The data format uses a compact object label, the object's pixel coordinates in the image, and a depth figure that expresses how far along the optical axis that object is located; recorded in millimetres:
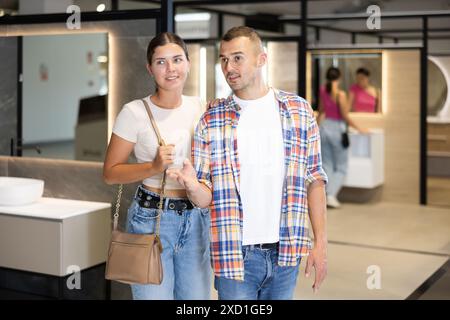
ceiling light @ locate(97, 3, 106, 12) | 3744
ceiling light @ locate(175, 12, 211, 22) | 8243
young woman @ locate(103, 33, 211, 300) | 2434
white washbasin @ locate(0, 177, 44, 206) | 3783
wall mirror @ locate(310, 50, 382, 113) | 8250
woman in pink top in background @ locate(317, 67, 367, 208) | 7871
